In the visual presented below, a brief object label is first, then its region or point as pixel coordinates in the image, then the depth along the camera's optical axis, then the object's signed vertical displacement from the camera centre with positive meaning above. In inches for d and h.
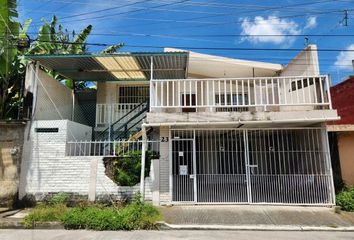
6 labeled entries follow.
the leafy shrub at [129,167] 384.5 +4.7
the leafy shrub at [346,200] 347.6 -36.5
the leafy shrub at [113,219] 298.5 -49.0
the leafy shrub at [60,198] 378.0 -35.2
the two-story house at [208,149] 373.4 +28.0
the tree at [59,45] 527.5 +252.7
